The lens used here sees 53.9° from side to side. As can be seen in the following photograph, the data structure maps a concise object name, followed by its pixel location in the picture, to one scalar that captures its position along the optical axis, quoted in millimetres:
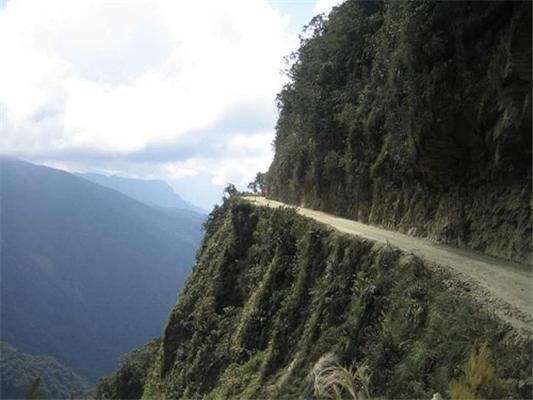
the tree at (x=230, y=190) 50438
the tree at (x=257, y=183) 53256
